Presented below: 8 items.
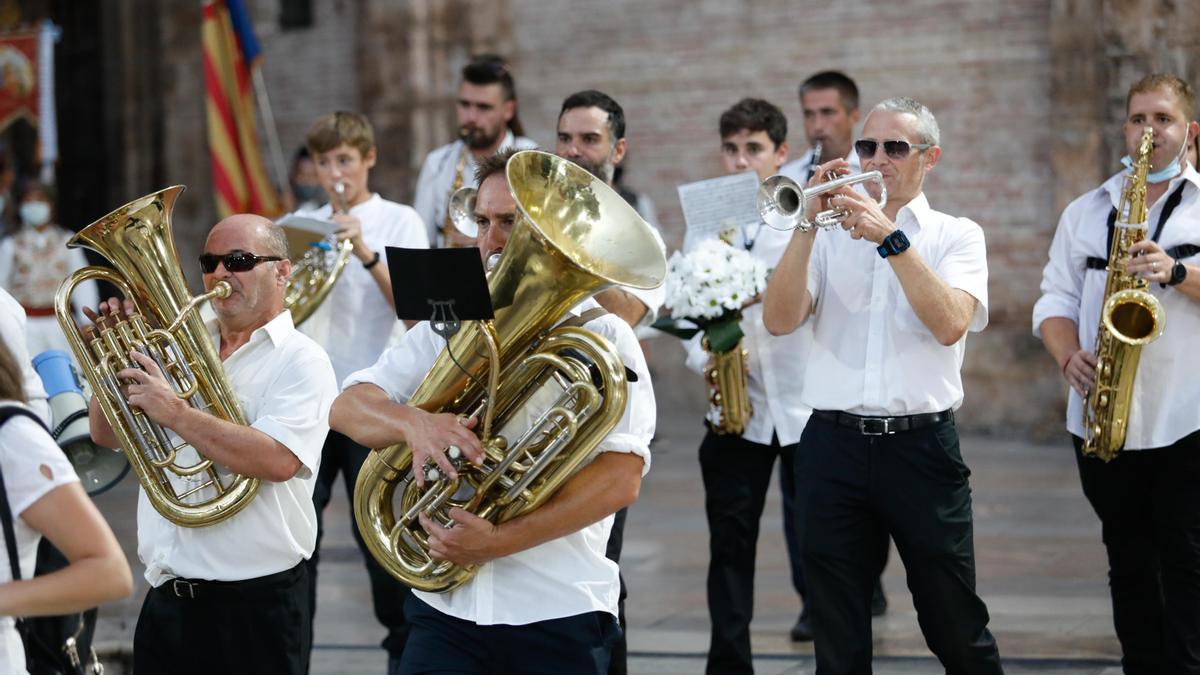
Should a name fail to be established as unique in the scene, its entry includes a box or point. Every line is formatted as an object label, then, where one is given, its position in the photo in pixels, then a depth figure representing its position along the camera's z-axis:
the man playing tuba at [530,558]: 7.29
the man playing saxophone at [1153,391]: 10.49
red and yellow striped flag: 26.11
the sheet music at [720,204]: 12.28
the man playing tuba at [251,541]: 8.46
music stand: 7.00
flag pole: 25.03
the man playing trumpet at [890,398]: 9.14
